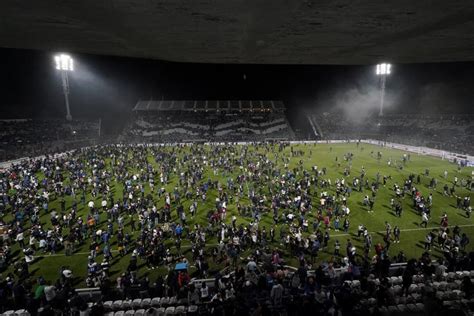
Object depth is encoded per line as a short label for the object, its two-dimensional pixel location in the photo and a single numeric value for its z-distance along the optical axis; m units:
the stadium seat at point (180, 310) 10.21
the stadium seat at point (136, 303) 11.29
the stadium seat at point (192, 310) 10.03
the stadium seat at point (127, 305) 11.22
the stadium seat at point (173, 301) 11.51
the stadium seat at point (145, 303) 11.30
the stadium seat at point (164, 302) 11.47
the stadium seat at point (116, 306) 11.20
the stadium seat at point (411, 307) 9.83
